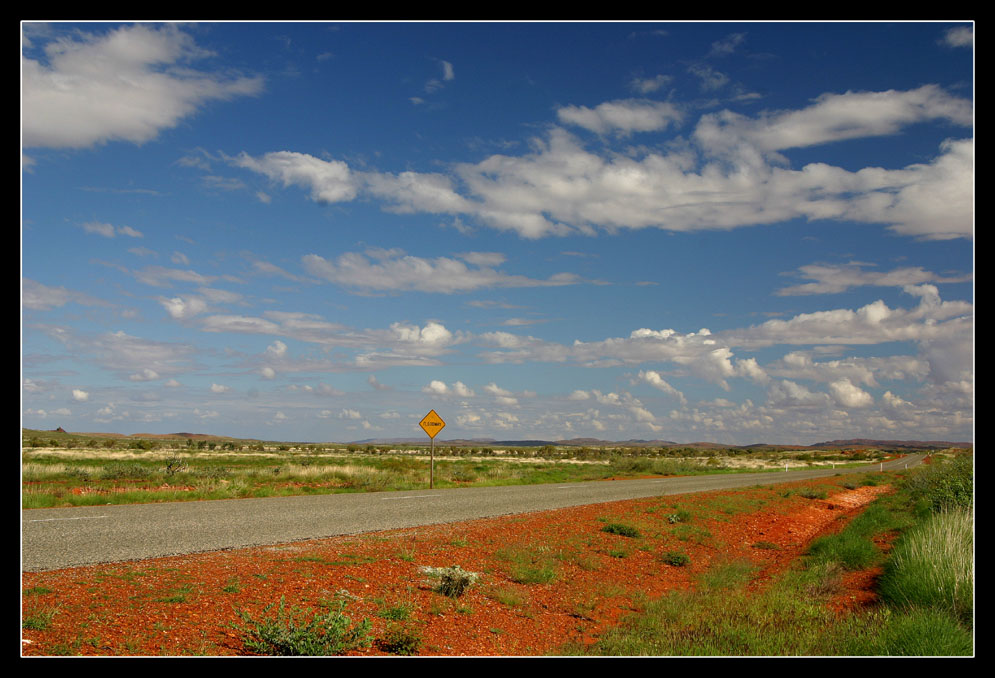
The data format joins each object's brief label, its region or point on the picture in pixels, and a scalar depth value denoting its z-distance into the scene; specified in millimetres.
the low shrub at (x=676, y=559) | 13031
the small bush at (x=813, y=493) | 28328
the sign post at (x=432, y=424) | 28012
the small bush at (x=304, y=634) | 5785
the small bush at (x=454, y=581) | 8703
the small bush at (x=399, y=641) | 6449
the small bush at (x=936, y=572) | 8312
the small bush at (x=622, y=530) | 15125
